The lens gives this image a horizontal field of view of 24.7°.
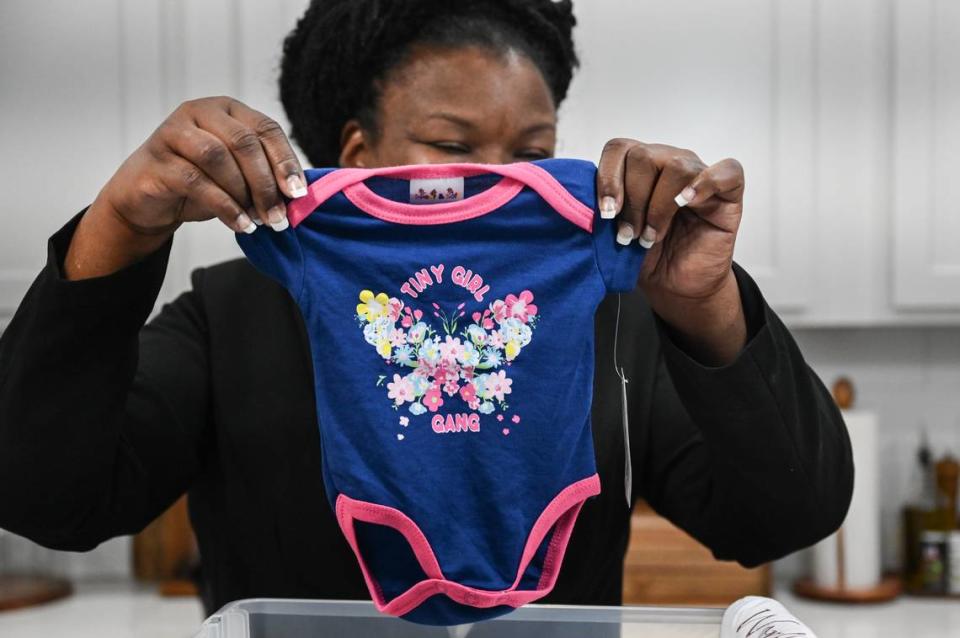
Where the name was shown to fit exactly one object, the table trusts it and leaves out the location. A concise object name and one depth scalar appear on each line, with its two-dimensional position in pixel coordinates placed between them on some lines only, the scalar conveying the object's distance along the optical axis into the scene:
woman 1.36
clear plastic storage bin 1.34
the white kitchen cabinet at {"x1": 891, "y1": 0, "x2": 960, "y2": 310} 2.41
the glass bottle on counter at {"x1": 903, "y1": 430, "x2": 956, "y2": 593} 2.52
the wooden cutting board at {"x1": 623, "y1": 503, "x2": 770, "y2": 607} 2.36
